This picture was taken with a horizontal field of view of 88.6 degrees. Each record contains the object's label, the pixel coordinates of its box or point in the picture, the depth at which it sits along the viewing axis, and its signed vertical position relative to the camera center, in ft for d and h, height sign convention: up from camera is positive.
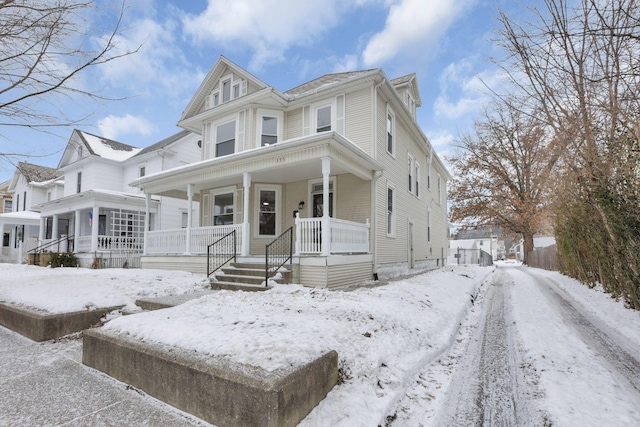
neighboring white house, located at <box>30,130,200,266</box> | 49.65 +6.47
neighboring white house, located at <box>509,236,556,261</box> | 114.07 +0.55
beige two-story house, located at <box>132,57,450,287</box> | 27.20 +6.80
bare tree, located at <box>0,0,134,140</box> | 17.98 +10.75
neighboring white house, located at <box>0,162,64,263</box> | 67.41 +5.10
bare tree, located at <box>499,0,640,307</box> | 16.39 +7.13
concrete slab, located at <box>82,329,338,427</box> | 7.71 -3.85
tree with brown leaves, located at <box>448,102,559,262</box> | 82.33 +15.83
